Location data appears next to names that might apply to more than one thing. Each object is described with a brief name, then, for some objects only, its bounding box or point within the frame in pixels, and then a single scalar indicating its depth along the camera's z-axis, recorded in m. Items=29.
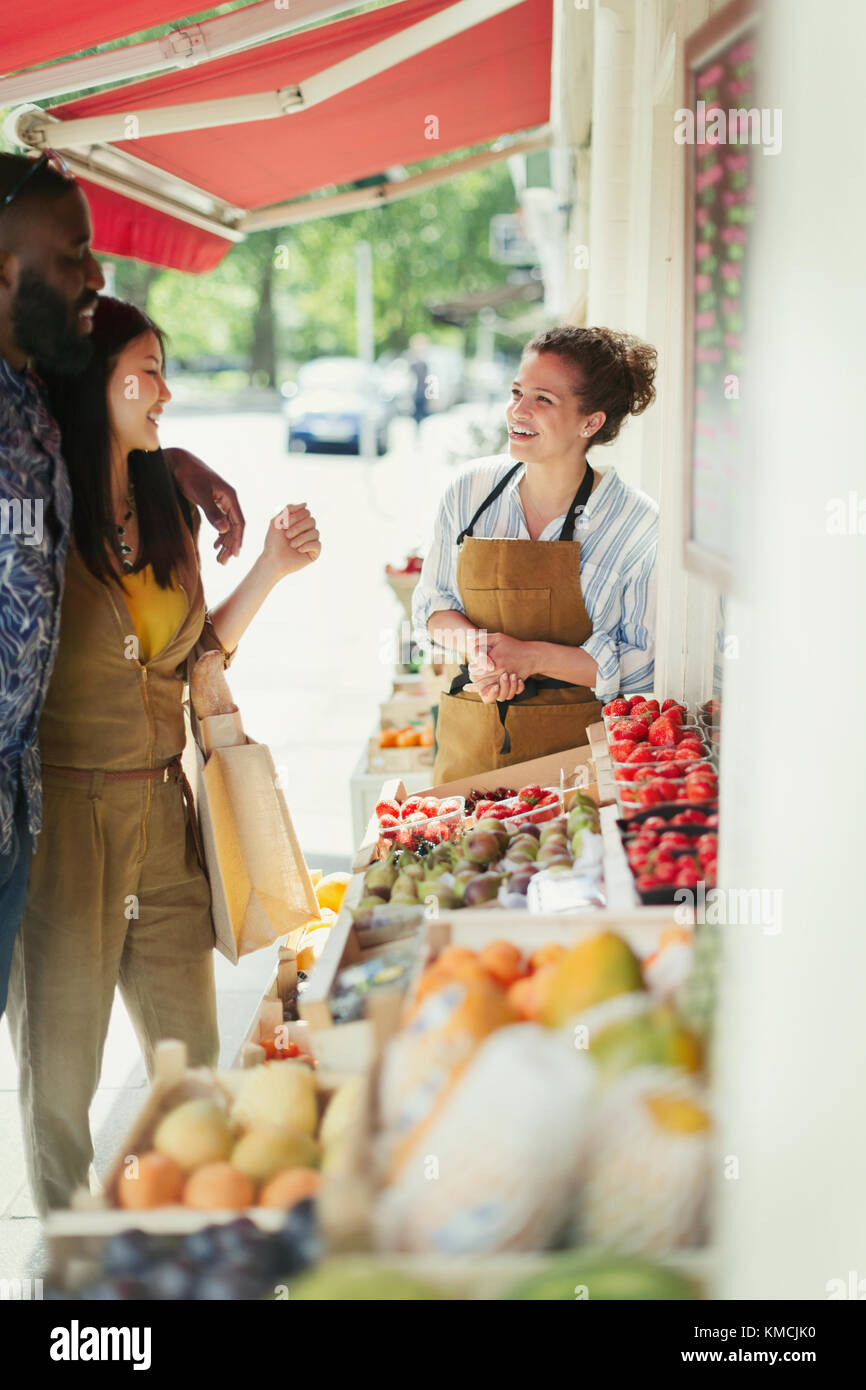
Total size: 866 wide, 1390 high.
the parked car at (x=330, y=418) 21.88
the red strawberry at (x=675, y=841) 2.00
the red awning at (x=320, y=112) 4.21
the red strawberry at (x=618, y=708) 3.02
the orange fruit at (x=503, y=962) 1.60
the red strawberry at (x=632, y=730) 2.78
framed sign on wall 1.47
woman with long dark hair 2.39
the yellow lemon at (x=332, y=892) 3.51
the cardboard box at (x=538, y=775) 3.21
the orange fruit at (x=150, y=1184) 1.47
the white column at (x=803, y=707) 1.28
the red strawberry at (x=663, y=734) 2.71
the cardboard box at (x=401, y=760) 5.23
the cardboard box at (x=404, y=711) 5.75
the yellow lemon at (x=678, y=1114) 1.35
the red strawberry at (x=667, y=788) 2.33
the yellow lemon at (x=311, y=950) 3.05
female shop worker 3.17
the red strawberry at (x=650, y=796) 2.30
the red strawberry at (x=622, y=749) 2.64
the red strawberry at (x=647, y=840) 2.07
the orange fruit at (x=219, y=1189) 1.46
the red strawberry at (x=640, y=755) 2.59
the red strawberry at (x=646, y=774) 2.44
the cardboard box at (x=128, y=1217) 1.40
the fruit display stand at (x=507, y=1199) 1.32
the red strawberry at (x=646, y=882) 1.87
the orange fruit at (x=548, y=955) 1.62
